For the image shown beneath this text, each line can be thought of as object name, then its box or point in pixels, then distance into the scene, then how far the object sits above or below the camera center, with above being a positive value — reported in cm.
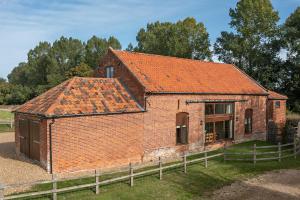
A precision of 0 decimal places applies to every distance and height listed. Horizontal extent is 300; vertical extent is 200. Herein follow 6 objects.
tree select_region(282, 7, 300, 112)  4222 +463
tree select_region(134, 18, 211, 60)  5635 +966
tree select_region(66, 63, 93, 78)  6475 +475
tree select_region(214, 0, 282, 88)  4472 +795
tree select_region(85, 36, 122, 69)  7500 +1093
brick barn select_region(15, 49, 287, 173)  1742 -141
